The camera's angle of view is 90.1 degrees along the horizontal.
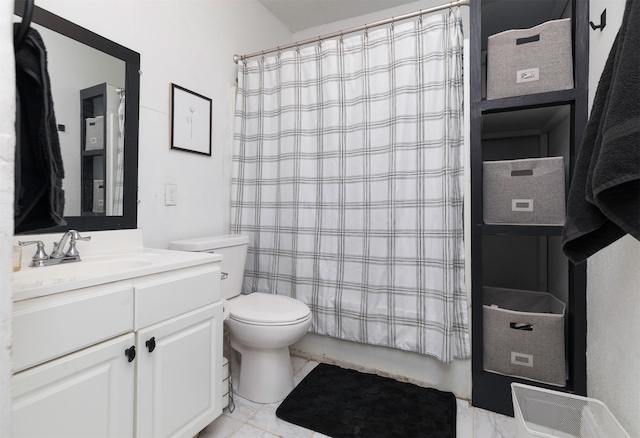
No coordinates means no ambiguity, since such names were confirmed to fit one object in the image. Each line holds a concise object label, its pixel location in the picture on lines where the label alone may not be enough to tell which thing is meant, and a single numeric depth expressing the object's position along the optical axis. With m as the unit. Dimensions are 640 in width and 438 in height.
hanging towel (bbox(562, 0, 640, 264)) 0.76
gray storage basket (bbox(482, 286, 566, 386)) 1.49
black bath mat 1.45
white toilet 1.57
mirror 1.32
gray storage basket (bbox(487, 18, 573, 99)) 1.46
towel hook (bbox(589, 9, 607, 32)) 1.25
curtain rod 1.63
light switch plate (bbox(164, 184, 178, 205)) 1.75
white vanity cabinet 0.81
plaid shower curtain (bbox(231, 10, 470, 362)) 1.67
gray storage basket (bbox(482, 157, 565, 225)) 1.48
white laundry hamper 1.13
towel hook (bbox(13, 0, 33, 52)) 0.54
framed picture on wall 1.78
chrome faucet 1.18
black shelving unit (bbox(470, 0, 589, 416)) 1.43
